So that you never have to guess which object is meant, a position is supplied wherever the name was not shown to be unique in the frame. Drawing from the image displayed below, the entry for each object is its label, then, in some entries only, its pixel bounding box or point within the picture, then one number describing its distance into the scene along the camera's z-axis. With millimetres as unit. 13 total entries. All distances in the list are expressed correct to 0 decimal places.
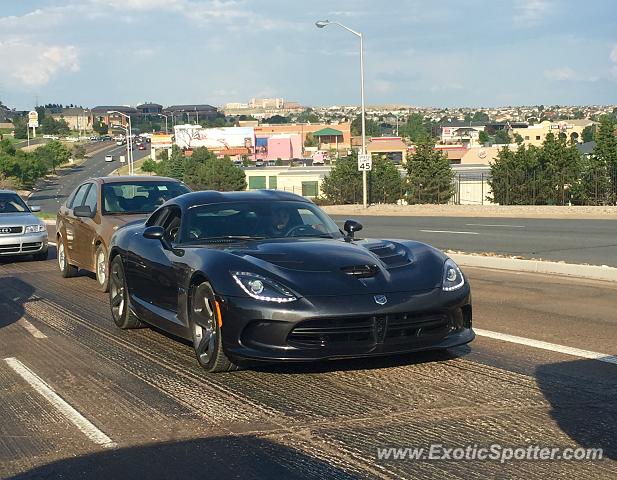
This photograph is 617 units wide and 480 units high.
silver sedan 17609
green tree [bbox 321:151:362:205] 52572
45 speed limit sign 38203
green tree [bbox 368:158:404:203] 52281
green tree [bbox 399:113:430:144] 53519
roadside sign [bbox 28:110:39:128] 179525
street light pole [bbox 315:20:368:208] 40656
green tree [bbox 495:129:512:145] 163325
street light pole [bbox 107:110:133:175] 70650
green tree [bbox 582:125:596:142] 142375
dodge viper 6793
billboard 153850
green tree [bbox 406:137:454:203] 49781
